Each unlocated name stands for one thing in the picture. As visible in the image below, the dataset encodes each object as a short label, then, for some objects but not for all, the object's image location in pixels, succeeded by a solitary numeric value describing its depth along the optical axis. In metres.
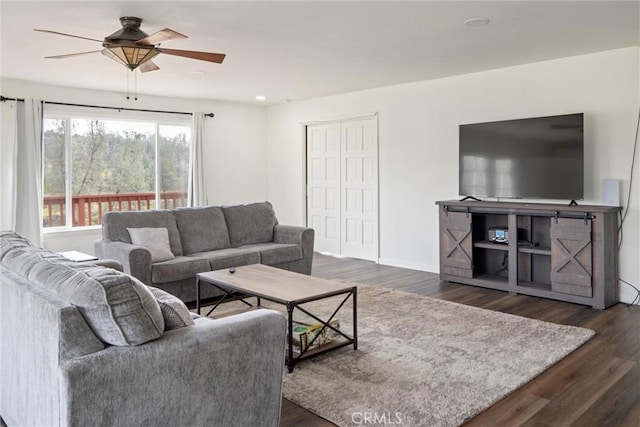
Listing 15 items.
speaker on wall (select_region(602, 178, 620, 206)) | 4.70
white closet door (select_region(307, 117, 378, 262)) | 7.10
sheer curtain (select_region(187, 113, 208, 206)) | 7.71
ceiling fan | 3.54
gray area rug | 2.65
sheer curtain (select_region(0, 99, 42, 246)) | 6.00
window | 6.54
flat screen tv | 4.81
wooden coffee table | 3.20
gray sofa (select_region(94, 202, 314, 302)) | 4.52
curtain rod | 5.96
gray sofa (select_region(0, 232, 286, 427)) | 1.74
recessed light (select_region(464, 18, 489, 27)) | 3.75
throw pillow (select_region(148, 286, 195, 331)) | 2.03
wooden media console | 4.54
